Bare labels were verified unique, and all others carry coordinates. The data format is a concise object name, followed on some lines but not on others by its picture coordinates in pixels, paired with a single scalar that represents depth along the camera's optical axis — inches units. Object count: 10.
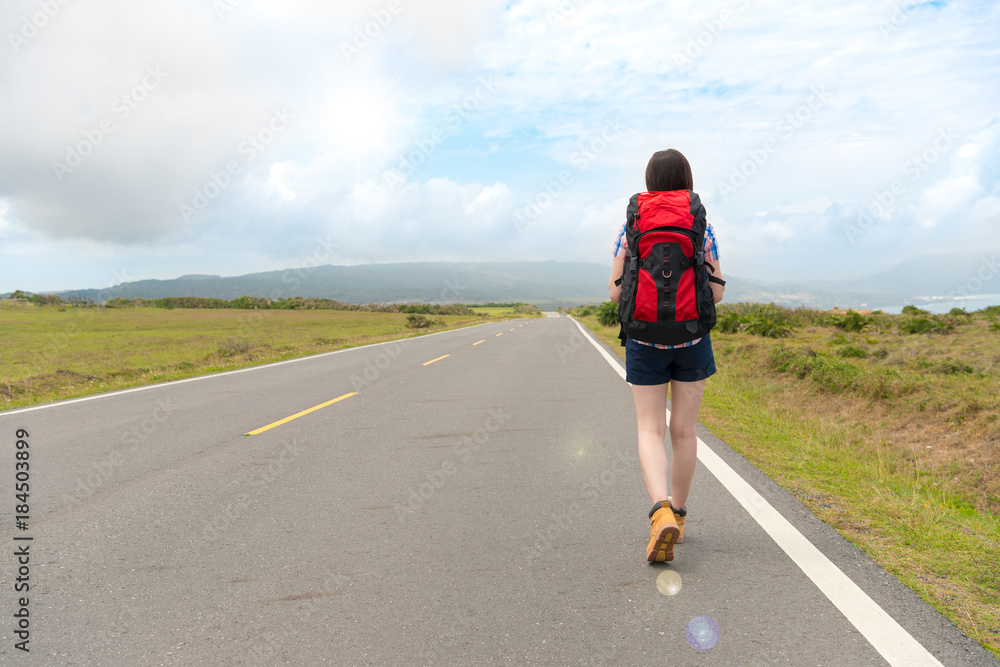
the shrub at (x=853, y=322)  994.7
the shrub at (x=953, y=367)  453.2
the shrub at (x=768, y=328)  884.6
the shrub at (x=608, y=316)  1406.3
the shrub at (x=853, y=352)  623.3
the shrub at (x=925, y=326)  842.2
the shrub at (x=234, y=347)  785.6
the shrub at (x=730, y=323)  959.6
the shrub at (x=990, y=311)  1059.7
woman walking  128.0
